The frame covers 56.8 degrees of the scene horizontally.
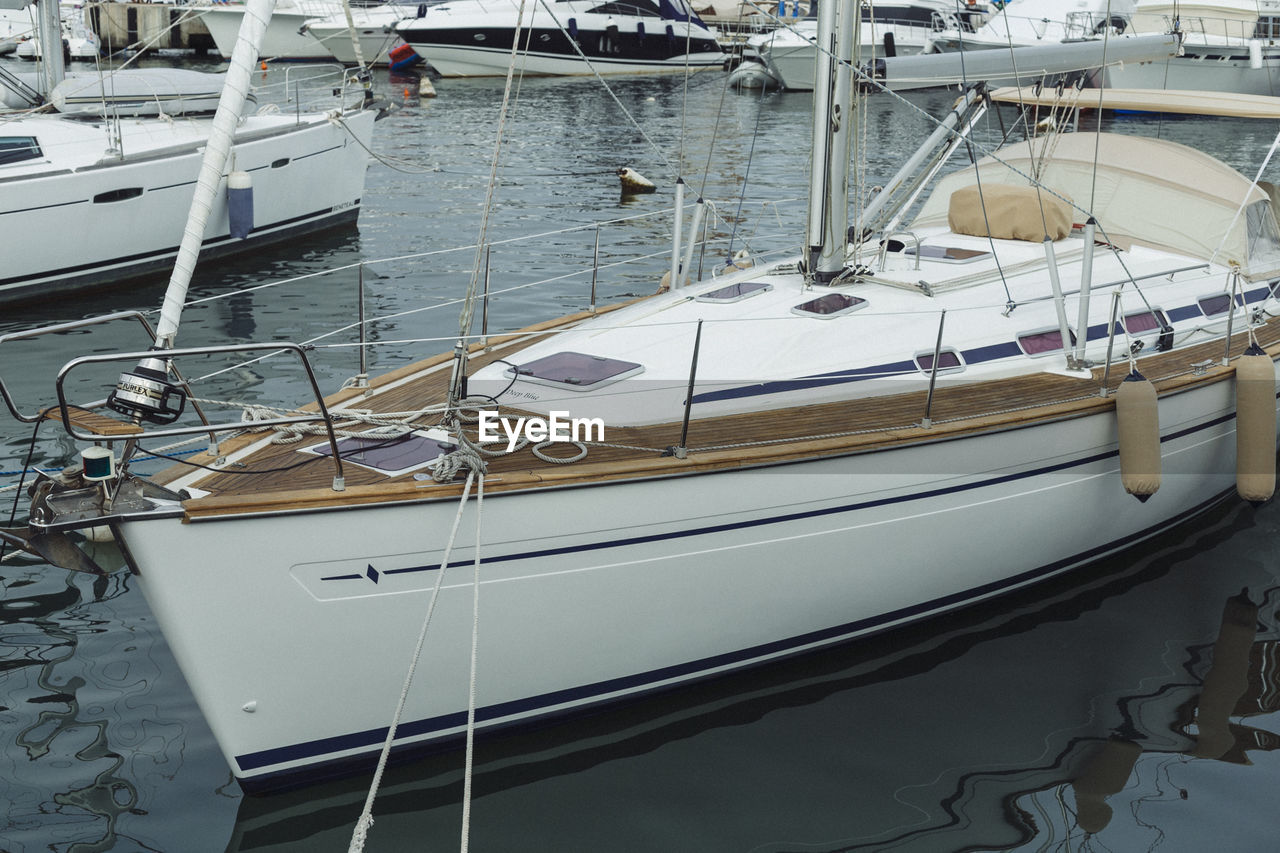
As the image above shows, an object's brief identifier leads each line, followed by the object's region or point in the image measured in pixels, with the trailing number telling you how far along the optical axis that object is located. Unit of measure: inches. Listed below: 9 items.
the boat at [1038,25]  1169.4
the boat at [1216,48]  1152.2
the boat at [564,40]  1362.0
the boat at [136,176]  463.2
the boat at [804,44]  1289.4
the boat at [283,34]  1521.9
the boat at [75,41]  1277.4
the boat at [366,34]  1421.0
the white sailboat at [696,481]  177.3
